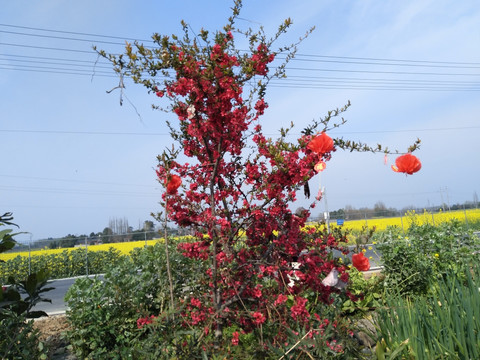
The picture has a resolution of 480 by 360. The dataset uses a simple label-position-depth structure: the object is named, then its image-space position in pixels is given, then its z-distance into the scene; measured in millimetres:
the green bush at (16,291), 1945
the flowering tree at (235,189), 2879
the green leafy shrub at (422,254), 5320
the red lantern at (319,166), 2993
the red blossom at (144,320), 2475
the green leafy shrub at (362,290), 4648
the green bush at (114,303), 3939
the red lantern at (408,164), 3472
